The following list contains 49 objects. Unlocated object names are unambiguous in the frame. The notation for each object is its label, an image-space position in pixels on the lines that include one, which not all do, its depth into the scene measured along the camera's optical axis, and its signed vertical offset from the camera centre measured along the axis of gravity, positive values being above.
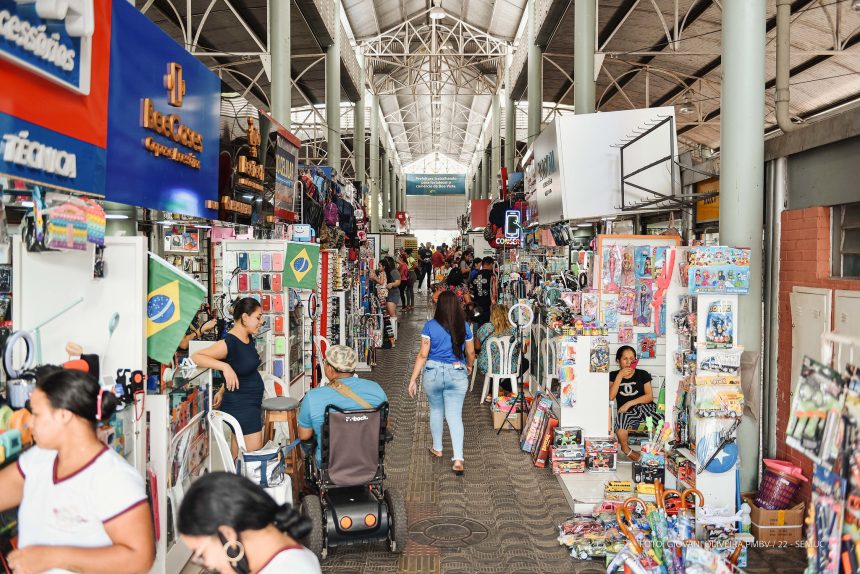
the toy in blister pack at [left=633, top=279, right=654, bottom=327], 6.47 -0.13
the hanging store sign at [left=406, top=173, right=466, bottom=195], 33.44 +4.77
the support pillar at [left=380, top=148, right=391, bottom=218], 30.86 +4.25
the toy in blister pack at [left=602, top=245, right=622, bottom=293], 6.38 +0.18
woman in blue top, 5.96 -0.58
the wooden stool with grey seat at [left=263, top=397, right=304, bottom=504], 4.99 -0.96
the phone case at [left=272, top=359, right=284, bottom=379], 6.89 -0.77
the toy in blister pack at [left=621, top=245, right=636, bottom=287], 6.40 +0.20
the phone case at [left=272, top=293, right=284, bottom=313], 6.91 -0.15
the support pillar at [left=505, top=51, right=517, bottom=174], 18.85 +4.44
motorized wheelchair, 4.27 -1.27
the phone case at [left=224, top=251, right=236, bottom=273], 6.88 +0.24
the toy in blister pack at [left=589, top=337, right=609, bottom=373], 6.36 -0.59
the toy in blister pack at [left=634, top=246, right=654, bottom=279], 6.39 +0.25
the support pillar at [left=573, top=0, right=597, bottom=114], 9.60 +3.10
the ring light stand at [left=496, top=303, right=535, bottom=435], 7.64 -0.36
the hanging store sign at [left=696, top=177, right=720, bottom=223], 6.19 +0.74
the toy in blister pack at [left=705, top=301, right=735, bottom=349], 4.68 -0.24
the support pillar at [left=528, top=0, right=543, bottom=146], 14.73 +4.25
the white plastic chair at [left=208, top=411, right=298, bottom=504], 3.90 -0.82
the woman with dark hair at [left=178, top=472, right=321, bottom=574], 1.89 -0.64
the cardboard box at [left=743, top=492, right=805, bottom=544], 4.76 -1.56
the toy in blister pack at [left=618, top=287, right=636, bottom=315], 6.47 -0.10
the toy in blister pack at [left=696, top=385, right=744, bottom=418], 4.58 -0.72
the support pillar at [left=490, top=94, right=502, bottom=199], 22.16 +4.38
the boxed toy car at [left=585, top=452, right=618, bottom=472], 6.16 -1.48
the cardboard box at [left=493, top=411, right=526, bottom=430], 7.73 -1.41
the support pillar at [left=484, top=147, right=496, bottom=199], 28.60 +4.57
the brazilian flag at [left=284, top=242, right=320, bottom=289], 6.75 +0.19
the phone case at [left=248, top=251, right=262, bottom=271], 6.89 +0.23
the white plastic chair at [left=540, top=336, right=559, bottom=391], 6.96 -0.72
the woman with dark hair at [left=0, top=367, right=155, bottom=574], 2.20 -0.64
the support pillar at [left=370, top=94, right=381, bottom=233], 22.88 +3.99
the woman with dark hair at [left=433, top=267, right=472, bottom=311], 14.74 +0.15
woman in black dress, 4.80 -0.56
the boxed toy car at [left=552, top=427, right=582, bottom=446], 6.20 -1.27
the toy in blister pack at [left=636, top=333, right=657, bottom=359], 6.64 -0.52
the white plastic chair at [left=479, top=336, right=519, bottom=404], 8.28 -0.78
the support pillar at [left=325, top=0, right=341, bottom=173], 14.82 +3.90
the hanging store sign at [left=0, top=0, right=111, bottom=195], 2.95 +0.89
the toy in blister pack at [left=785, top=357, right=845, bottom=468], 2.41 -0.43
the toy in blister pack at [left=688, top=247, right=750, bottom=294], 4.70 +0.11
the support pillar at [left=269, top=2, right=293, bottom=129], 9.93 +3.08
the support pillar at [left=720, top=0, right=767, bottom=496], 4.94 +0.95
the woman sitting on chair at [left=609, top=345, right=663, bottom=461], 6.46 -0.95
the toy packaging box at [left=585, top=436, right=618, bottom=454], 6.17 -1.34
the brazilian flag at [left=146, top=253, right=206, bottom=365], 3.66 -0.10
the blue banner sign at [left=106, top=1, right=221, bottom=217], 4.11 +1.08
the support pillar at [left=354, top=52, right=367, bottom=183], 18.45 +3.99
